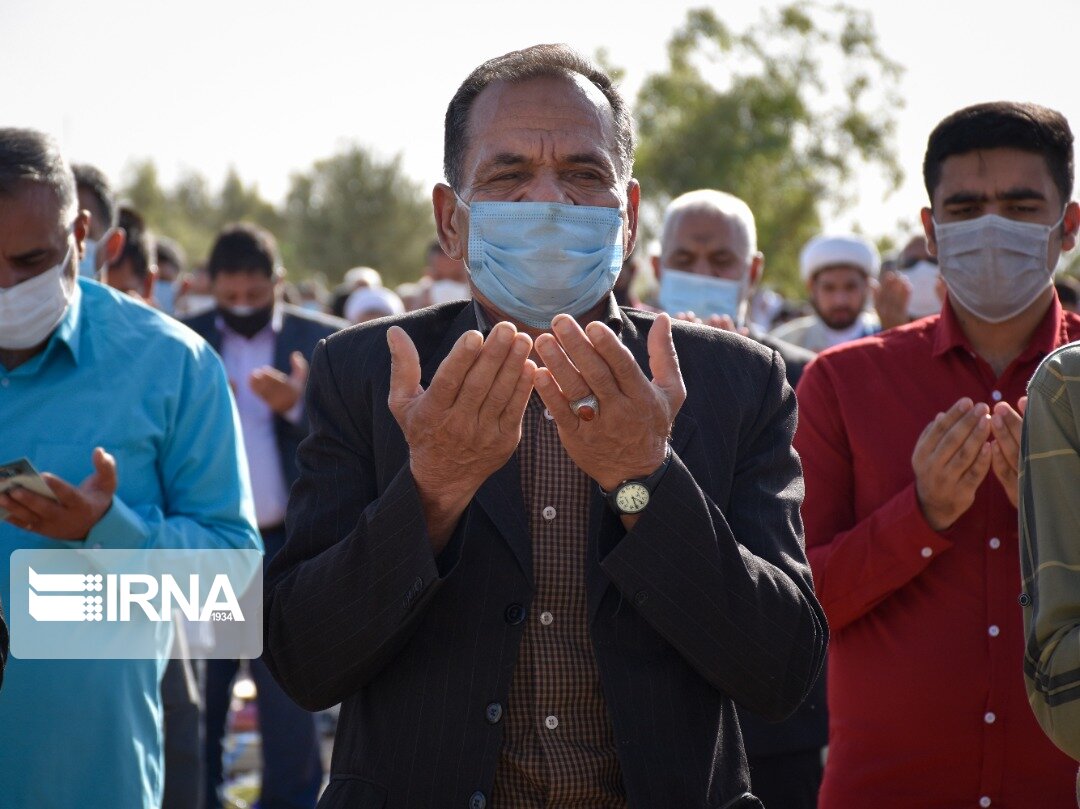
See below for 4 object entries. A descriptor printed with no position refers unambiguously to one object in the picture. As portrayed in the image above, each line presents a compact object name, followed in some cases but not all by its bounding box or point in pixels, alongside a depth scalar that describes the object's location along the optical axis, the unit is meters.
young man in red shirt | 3.85
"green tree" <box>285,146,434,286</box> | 52.06
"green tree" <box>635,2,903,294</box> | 36.12
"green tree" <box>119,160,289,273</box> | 71.56
